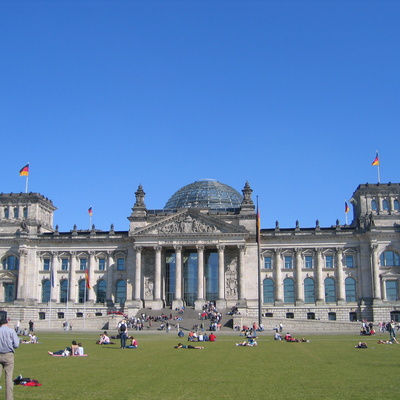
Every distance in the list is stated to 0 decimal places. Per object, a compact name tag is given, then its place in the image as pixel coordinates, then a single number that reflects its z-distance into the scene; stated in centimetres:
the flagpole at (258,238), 7256
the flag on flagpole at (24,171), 10519
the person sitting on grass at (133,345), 4397
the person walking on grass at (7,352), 1689
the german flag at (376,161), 10156
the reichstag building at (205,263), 10006
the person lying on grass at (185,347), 4307
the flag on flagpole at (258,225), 7256
